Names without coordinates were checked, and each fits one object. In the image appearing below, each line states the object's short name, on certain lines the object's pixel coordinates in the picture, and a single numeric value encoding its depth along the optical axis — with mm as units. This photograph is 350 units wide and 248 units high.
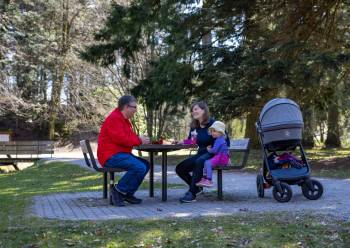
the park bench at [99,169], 8312
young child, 8648
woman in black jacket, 8859
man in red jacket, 8305
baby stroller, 8414
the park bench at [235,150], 8695
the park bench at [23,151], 26125
